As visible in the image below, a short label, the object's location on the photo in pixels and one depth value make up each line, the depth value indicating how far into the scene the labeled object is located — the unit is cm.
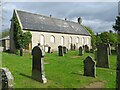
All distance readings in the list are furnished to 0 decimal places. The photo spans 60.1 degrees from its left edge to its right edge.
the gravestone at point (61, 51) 1440
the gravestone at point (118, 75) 431
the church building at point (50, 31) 1975
